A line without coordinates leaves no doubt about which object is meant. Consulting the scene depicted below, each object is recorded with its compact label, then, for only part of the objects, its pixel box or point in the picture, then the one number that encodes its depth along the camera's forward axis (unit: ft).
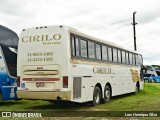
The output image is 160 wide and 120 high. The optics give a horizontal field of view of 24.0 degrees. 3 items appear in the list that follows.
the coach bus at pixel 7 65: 54.90
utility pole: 134.05
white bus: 46.73
